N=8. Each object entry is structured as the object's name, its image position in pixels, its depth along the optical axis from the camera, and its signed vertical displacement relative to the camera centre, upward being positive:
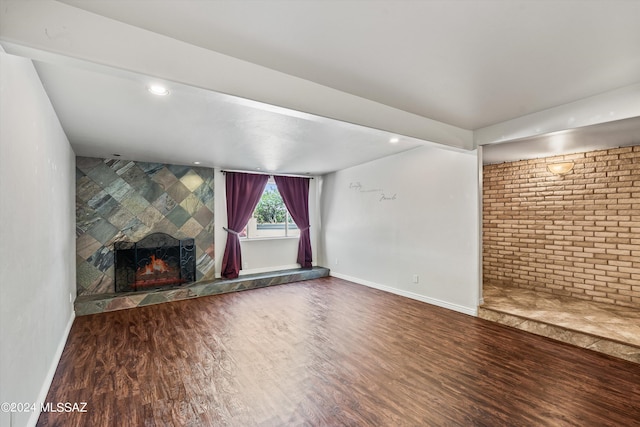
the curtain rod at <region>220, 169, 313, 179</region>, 5.72 +0.91
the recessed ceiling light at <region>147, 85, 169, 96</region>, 2.17 +1.00
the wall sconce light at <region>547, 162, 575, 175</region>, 4.20 +0.68
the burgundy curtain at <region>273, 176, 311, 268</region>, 6.55 +0.17
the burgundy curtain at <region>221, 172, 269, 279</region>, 5.67 +0.13
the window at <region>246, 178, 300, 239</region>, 6.25 -0.10
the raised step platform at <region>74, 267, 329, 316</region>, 4.12 -1.31
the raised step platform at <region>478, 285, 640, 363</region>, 2.74 -1.24
